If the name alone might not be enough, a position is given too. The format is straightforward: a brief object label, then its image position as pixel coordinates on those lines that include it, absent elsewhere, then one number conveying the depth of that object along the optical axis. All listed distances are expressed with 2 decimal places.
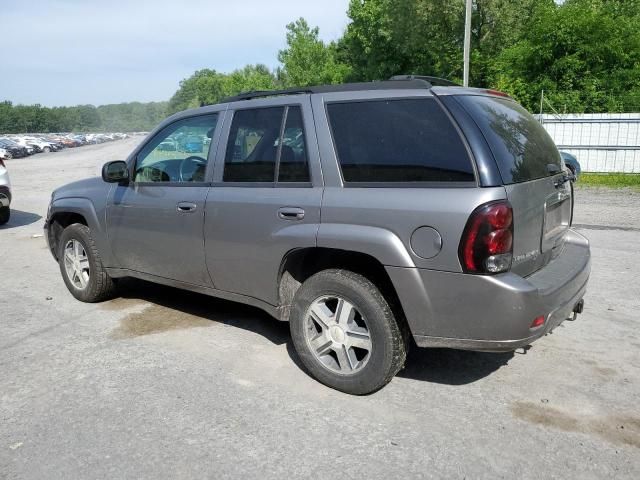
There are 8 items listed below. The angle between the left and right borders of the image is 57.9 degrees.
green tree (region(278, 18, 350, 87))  42.72
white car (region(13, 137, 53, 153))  58.13
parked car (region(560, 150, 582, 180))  11.41
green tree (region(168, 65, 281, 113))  62.81
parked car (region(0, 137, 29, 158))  49.28
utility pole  17.31
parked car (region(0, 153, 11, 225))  10.33
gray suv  3.12
